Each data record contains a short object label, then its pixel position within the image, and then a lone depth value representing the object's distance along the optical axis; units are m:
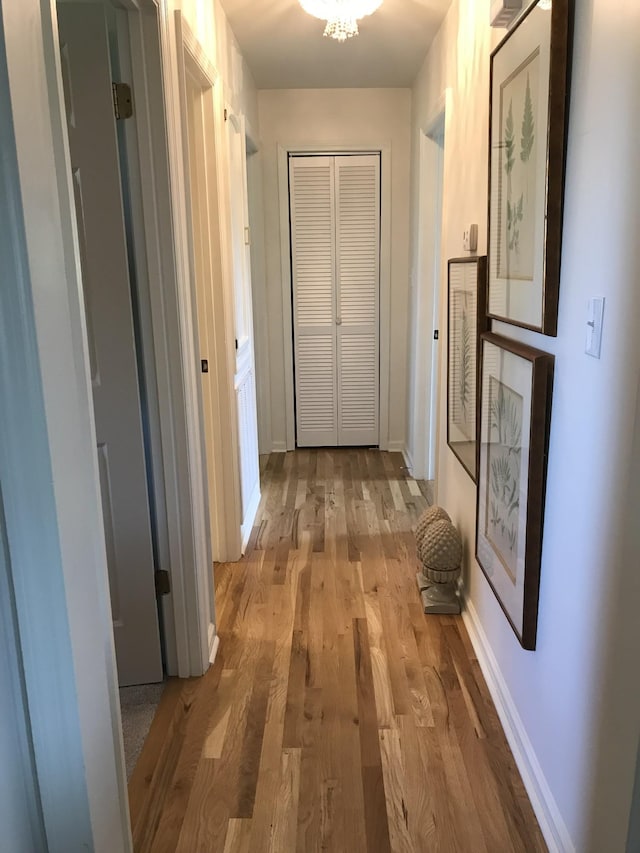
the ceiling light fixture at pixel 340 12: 2.66
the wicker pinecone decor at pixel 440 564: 2.61
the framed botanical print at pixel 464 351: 2.25
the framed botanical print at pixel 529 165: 1.45
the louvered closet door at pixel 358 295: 4.50
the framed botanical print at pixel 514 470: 1.60
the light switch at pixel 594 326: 1.28
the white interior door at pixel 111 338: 1.80
